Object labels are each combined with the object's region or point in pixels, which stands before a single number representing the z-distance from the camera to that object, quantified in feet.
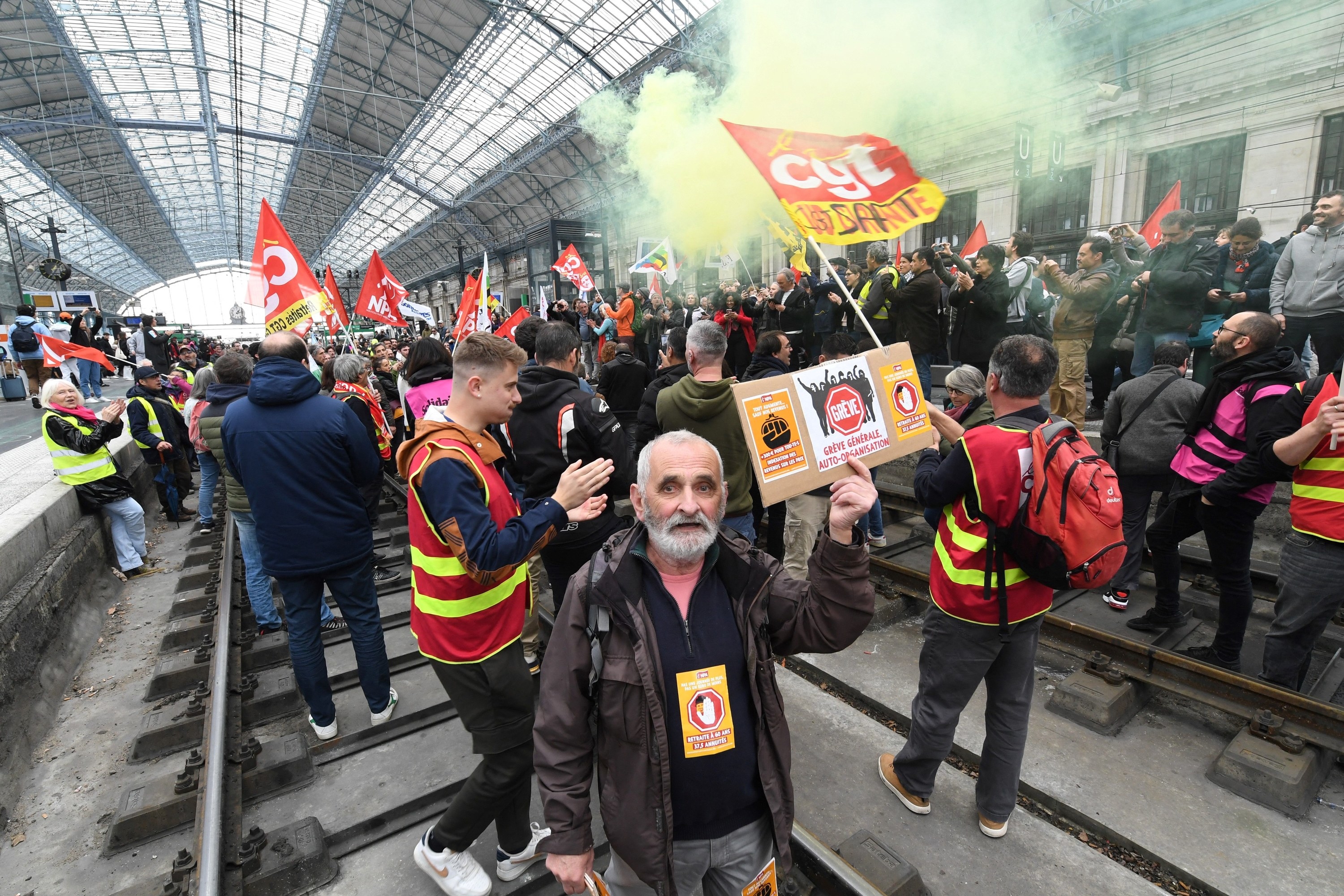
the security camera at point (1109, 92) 48.26
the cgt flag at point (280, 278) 22.30
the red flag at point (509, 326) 29.17
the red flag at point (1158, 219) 28.14
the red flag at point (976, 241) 35.94
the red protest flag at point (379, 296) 37.37
